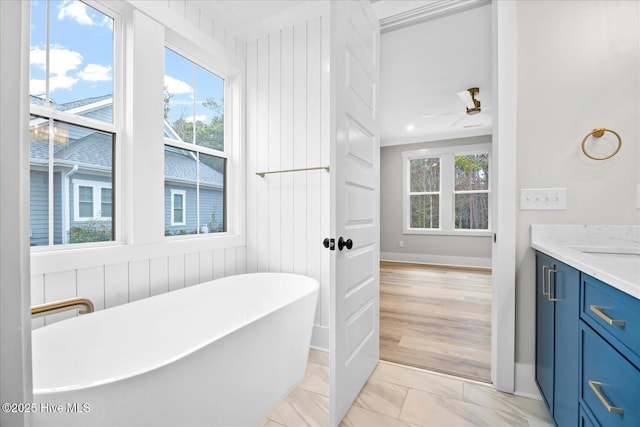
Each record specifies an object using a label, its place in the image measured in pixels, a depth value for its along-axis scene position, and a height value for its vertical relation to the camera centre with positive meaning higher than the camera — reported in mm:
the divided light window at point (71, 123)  1525 +496
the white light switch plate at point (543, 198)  1610 +77
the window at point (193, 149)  2197 +506
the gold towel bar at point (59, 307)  1179 -414
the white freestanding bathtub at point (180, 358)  888 -651
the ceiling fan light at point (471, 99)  3504 +1417
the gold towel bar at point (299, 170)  2297 +340
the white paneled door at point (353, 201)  1363 +59
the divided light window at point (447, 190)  5598 +435
